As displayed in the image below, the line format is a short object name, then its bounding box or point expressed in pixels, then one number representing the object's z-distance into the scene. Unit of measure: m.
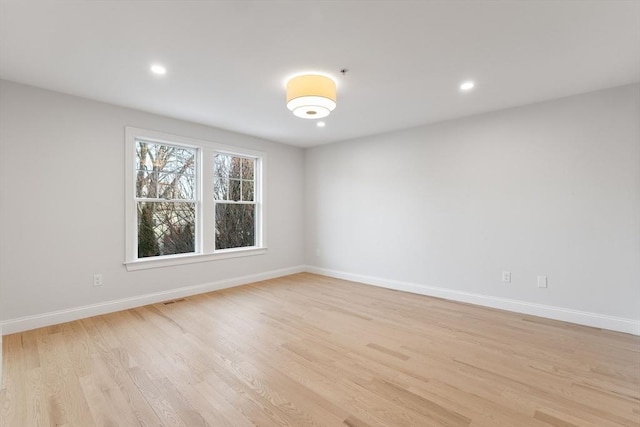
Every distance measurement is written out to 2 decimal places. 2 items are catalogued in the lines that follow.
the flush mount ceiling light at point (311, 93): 2.63
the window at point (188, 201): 3.77
